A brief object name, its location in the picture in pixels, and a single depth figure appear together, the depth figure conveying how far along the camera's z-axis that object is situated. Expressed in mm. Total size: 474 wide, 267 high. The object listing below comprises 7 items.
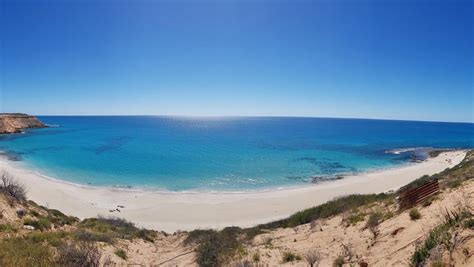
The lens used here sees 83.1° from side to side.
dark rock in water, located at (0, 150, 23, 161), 45672
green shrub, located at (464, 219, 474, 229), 6038
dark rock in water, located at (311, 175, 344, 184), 34103
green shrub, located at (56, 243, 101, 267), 6531
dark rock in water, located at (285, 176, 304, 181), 34875
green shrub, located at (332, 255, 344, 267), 8009
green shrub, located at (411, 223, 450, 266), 5999
